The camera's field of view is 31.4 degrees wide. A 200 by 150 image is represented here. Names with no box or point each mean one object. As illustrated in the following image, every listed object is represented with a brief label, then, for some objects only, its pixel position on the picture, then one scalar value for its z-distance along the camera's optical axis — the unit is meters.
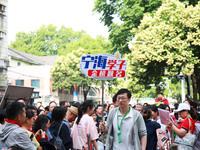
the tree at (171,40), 22.23
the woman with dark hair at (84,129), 7.21
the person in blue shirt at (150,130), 7.37
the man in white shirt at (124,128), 5.65
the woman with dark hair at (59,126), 6.37
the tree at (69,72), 52.22
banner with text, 11.71
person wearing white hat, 6.10
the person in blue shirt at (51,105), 9.46
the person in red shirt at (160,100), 15.61
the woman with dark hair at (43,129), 5.45
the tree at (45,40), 77.00
